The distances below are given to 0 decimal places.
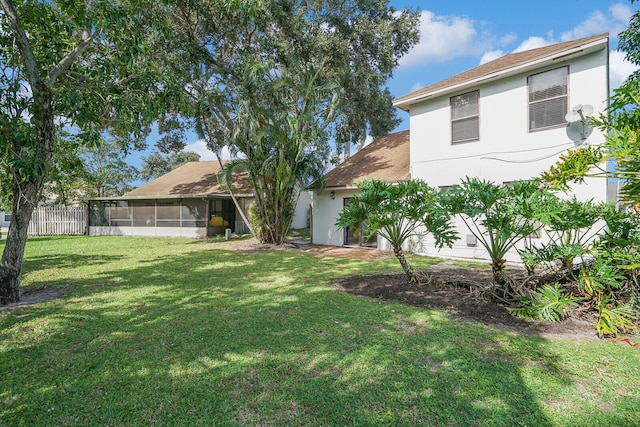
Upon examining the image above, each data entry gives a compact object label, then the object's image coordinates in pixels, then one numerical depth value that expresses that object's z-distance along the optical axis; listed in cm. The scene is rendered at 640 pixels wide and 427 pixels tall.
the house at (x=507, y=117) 764
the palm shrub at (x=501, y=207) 422
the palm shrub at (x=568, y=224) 423
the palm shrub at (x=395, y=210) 540
